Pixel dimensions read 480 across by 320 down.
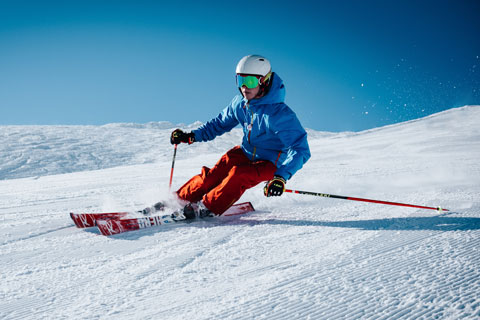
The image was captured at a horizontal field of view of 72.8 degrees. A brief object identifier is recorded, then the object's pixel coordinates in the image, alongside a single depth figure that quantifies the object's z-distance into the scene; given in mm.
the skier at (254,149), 3023
